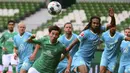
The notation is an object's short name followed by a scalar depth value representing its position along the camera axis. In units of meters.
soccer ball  12.73
